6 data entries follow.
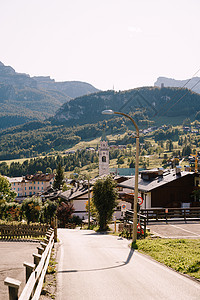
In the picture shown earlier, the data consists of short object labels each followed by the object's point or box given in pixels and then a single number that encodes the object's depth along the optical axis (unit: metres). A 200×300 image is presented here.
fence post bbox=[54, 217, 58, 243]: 19.26
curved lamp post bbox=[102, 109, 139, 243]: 17.03
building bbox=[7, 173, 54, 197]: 170.12
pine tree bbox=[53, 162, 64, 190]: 127.81
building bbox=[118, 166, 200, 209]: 39.94
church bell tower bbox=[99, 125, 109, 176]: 142.64
